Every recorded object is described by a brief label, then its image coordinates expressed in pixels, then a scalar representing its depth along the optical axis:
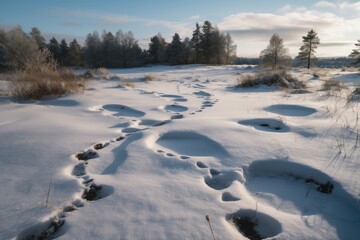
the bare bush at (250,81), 6.83
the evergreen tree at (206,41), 33.72
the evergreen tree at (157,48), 38.12
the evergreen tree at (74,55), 35.59
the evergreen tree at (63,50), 38.15
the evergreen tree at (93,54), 37.75
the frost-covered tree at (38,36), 35.79
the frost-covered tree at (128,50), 36.97
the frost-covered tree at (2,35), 23.37
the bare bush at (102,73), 10.15
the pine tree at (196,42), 34.28
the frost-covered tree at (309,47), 29.47
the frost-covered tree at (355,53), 27.98
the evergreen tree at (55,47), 38.21
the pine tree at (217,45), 33.88
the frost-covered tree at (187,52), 36.06
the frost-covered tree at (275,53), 30.34
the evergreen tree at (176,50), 35.50
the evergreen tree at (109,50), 36.75
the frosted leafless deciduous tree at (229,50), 37.62
